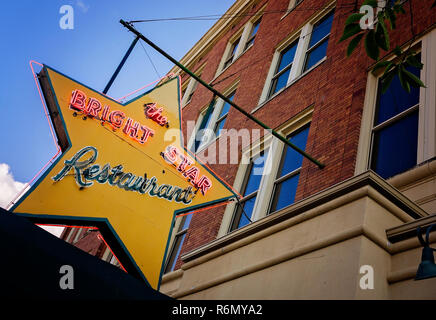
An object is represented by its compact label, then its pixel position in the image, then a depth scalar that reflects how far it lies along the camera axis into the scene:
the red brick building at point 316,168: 4.25
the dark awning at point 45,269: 3.46
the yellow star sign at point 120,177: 5.45
